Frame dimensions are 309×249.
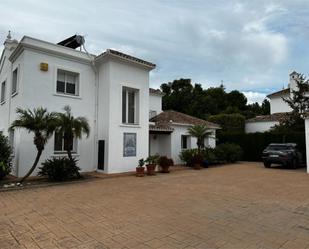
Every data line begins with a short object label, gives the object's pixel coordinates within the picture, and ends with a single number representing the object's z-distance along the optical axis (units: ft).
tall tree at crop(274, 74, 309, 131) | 68.90
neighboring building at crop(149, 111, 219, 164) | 64.23
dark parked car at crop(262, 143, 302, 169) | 58.18
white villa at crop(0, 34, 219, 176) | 41.72
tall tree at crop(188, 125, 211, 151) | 62.18
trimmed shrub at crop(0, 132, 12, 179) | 35.87
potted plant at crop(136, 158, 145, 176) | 44.57
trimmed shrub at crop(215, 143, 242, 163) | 68.44
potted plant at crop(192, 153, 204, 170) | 58.73
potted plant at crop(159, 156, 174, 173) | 49.58
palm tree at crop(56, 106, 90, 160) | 37.14
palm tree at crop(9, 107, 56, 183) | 34.55
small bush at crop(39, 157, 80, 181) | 37.37
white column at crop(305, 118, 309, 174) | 50.06
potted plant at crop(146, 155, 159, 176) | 46.88
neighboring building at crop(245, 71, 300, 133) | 93.93
